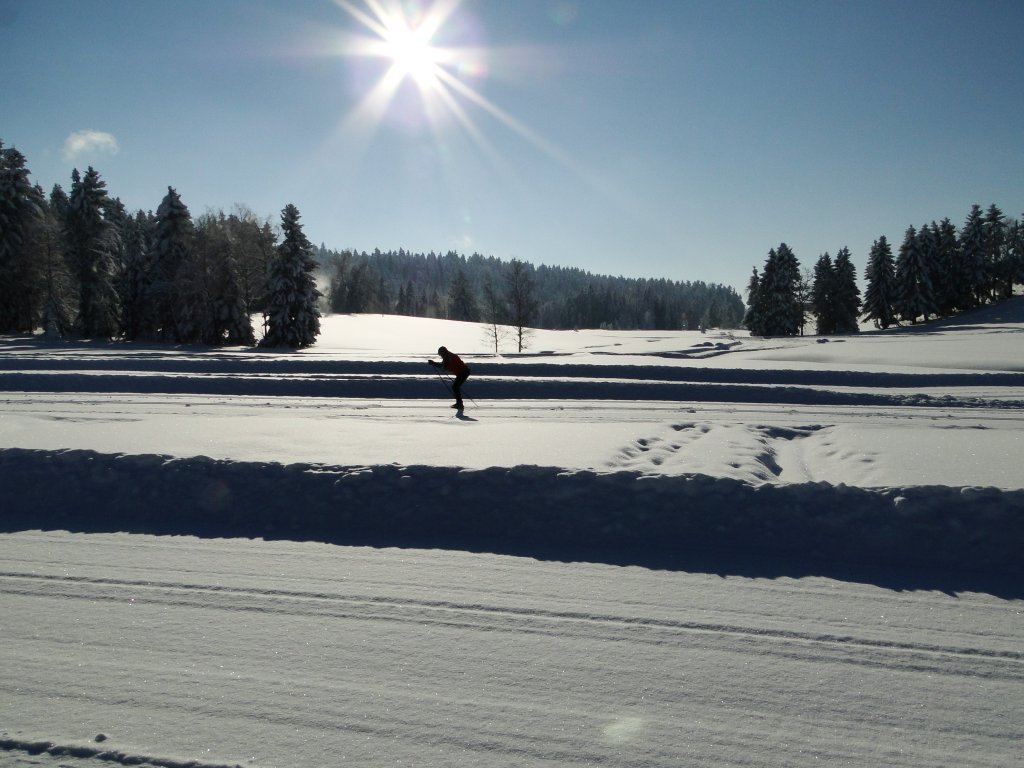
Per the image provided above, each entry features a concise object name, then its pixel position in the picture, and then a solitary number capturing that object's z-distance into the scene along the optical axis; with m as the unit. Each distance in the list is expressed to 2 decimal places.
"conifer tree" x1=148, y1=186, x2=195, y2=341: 43.97
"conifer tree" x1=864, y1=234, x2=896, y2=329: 66.00
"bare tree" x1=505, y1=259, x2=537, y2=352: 42.66
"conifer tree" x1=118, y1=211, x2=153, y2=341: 46.75
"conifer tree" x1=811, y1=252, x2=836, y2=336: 64.94
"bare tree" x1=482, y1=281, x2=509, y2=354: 46.88
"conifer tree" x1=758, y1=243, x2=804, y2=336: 62.56
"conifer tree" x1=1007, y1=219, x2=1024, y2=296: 71.06
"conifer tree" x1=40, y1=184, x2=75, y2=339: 43.97
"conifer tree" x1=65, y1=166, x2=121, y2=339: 44.25
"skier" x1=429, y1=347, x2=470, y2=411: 13.90
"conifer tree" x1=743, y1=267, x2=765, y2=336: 63.97
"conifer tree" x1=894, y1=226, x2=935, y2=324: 64.12
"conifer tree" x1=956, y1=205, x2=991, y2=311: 66.94
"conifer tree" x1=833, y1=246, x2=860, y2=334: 64.19
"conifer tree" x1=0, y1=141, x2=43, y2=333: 44.72
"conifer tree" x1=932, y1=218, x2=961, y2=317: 66.81
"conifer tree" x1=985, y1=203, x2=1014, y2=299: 70.69
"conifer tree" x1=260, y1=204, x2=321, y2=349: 41.34
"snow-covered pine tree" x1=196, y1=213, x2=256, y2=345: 41.97
